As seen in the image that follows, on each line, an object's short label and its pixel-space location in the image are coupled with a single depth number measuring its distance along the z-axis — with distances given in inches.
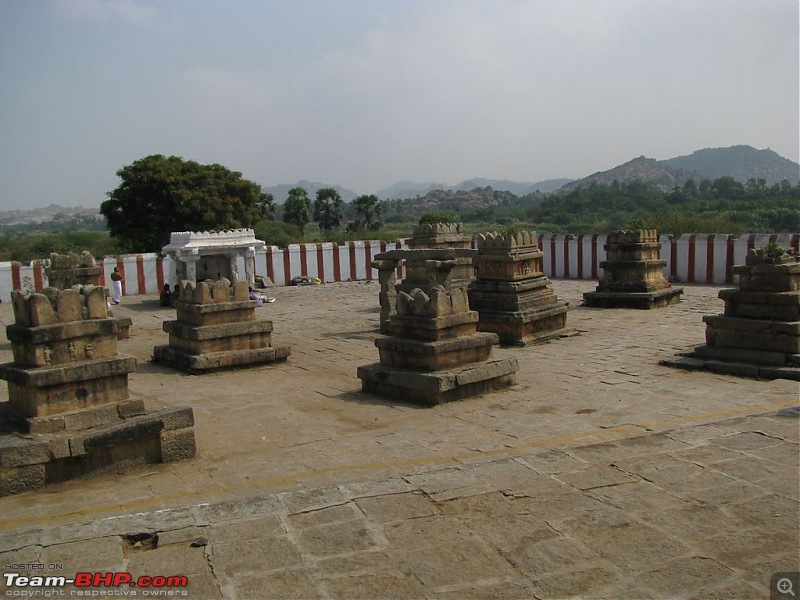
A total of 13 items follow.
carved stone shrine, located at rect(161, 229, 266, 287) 784.9
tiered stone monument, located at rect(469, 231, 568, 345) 500.7
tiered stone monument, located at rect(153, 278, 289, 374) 419.5
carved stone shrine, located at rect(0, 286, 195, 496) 216.4
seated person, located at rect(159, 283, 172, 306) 786.2
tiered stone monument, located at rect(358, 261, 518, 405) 320.5
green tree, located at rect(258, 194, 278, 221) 1996.8
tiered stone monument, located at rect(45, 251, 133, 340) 558.6
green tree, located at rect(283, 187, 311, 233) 2055.9
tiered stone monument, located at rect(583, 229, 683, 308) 665.6
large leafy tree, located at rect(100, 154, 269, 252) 1221.1
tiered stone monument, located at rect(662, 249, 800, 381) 359.3
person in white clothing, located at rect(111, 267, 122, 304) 826.8
